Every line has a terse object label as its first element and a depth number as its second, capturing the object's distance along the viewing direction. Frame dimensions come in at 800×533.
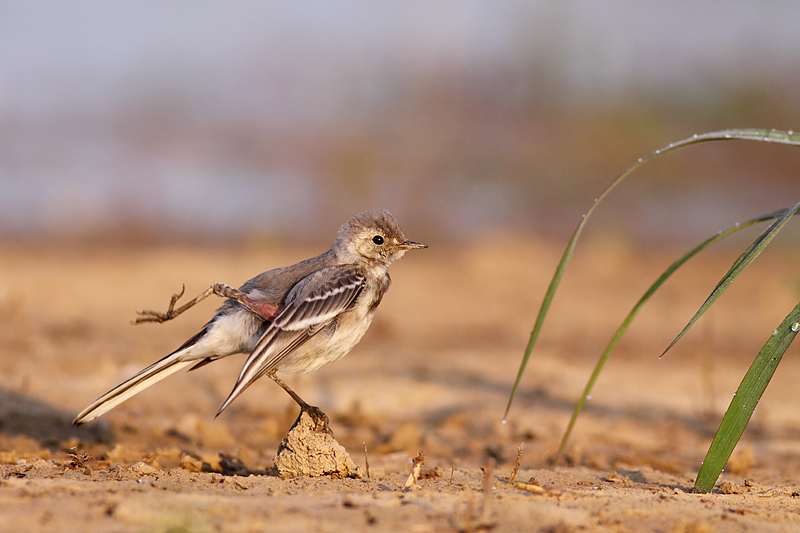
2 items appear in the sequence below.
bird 8.59
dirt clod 8.37
